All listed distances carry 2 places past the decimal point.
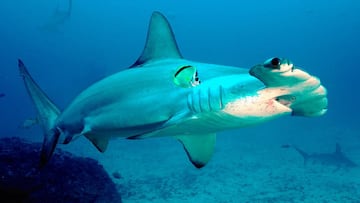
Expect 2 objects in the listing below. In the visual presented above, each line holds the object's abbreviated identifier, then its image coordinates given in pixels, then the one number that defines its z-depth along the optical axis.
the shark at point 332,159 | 13.00
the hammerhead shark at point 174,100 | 2.03
